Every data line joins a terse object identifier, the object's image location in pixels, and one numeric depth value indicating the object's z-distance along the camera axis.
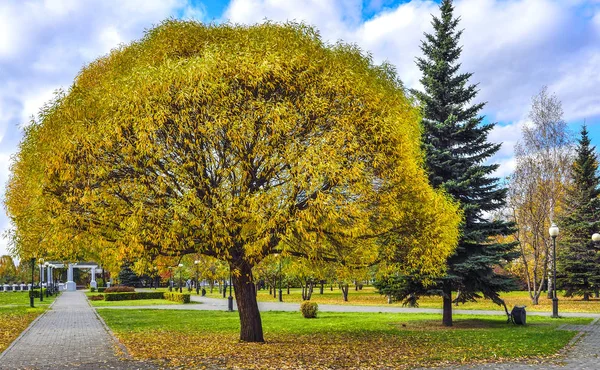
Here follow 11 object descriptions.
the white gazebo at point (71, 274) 73.79
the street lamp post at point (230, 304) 28.91
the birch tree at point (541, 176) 35.00
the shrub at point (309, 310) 23.39
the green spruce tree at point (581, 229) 35.25
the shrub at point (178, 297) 37.25
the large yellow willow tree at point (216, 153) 10.71
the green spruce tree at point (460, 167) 19.20
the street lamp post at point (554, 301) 22.27
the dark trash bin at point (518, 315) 19.45
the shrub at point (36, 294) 45.08
